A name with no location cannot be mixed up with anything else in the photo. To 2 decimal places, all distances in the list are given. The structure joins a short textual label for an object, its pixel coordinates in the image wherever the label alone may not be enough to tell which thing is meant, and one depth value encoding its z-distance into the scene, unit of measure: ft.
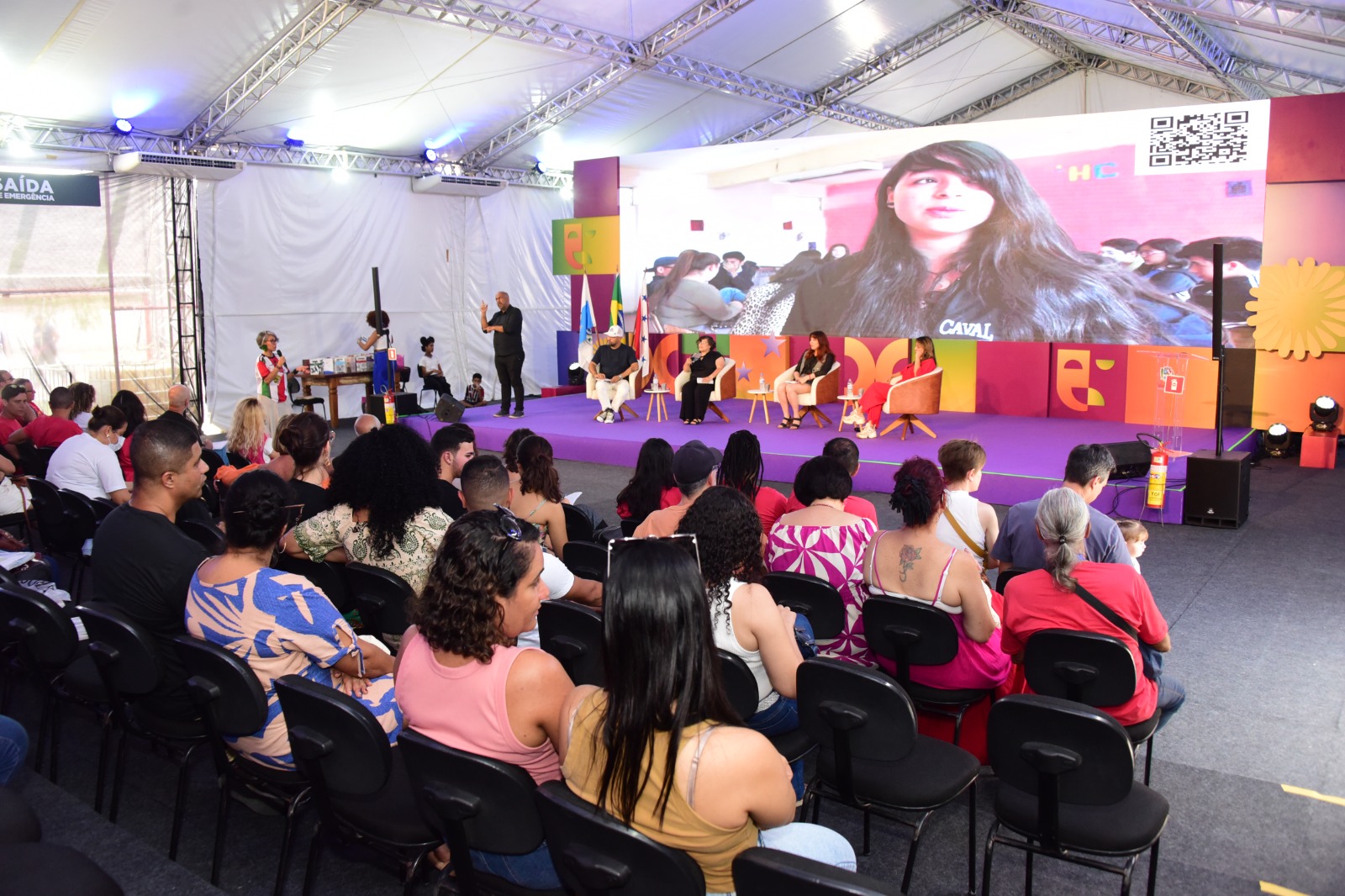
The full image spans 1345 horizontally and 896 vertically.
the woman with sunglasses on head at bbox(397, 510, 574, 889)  6.94
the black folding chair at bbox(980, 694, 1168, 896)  7.53
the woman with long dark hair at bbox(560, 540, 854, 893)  5.67
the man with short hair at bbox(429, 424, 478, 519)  15.71
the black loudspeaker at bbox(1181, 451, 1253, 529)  21.95
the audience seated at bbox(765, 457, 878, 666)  11.76
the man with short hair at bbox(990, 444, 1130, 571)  13.07
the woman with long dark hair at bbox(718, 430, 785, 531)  14.47
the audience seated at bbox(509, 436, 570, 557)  14.15
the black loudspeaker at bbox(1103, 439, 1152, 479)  23.70
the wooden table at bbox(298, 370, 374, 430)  39.99
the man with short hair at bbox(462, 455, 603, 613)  12.59
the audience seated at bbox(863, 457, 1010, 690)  10.16
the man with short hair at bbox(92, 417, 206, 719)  9.82
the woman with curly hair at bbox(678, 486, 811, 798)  8.58
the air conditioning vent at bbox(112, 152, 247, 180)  34.24
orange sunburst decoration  28.25
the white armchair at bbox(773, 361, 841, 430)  32.96
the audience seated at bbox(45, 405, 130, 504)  18.12
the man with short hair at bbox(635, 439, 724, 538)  12.74
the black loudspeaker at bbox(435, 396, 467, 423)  35.01
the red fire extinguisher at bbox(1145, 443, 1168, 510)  22.86
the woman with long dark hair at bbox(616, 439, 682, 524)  15.48
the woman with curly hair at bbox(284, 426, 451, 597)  11.75
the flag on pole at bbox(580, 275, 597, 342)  42.14
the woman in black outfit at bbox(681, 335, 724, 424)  34.60
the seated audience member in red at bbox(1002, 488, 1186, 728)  9.75
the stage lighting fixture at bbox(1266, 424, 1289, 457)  29.86
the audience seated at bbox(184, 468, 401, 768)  8.87
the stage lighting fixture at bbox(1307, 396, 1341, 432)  28.55
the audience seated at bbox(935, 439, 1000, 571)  13.57
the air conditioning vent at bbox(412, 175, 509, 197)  44.76
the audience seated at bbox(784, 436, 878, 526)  14.71
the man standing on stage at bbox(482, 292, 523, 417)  37.14
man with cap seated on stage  36.29
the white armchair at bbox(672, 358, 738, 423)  39.24
